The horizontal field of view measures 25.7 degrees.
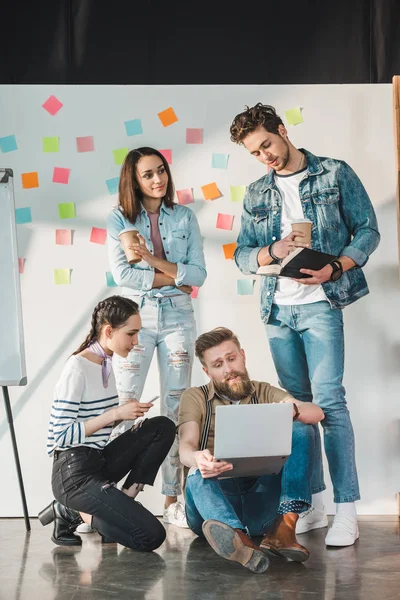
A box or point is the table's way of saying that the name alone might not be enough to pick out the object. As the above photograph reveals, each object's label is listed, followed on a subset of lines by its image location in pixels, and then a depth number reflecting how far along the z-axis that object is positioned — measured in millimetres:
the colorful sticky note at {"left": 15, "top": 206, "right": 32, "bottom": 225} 4066
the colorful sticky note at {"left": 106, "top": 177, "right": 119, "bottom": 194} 4055
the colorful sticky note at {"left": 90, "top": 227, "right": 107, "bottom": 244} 4051
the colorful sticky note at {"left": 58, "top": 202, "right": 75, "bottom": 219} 4059
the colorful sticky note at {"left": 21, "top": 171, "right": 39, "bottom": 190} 4066
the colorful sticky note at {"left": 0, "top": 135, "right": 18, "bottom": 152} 4062
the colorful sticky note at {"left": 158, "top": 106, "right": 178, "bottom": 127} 4043
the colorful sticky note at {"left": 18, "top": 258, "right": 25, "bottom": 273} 4059
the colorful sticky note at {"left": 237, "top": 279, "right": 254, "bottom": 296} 4039
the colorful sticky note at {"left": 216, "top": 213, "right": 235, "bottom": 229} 4066
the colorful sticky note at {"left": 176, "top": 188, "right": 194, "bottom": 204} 4055
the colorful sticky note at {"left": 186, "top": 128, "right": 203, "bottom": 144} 4043
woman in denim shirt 3770
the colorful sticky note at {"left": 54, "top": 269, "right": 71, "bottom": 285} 4055
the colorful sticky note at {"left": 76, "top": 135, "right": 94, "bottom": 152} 4059
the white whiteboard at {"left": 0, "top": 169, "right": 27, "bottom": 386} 3752
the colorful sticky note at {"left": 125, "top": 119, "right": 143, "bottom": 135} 4051
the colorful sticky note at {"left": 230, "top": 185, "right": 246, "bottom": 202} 4047
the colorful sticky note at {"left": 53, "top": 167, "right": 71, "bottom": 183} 4062
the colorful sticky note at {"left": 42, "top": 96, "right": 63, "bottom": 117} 4059
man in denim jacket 3459
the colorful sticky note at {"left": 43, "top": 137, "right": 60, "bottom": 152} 4062
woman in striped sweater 3209
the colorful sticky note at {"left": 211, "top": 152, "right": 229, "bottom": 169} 4051
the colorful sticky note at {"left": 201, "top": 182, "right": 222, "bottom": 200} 4055
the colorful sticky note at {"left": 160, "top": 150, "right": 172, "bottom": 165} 4051
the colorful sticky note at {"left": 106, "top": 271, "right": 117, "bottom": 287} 4039
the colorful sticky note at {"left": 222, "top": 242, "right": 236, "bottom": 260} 4055
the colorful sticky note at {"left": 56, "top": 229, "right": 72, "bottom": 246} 4059
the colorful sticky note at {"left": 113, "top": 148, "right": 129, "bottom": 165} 4055
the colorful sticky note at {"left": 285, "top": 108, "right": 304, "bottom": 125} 4035
